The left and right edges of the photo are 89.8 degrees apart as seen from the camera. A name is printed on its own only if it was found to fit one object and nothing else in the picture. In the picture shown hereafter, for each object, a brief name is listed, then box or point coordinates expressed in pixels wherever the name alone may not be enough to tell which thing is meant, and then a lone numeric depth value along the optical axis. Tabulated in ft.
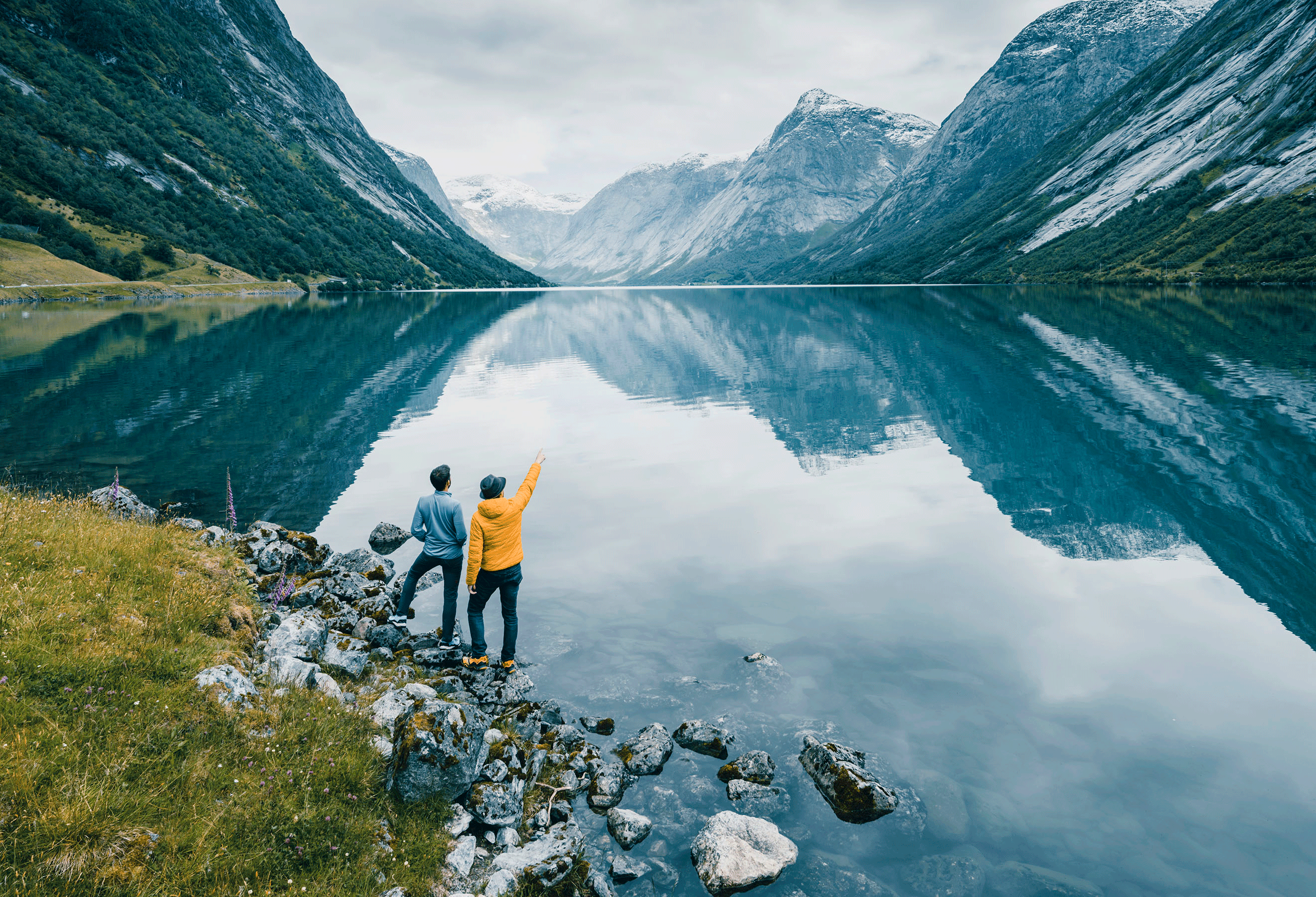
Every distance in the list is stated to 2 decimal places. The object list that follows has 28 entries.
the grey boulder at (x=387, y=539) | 64.95
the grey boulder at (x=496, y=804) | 28.07
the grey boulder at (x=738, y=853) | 27.25
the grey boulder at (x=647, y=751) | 34.53
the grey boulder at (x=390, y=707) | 30.40
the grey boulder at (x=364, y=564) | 56.59
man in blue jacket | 45.73
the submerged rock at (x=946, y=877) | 27.37
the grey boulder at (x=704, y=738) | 36.01
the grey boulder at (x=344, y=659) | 37.40
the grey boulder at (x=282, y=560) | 53.98
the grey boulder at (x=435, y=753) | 26.50
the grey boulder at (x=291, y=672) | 31.22
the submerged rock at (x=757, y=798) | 31.83
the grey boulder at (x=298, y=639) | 35.94
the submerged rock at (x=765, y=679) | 41.06
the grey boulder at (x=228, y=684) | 26.96
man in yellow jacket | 42.37
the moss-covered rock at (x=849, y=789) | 31.09
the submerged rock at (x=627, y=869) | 27.73
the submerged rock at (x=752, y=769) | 33.65
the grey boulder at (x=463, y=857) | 24.86
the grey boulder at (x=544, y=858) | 25.80
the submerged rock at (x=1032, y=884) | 26.96
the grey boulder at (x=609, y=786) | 31.86
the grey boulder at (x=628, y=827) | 29.50
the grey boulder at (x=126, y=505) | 55.47
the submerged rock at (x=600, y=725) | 37.70
